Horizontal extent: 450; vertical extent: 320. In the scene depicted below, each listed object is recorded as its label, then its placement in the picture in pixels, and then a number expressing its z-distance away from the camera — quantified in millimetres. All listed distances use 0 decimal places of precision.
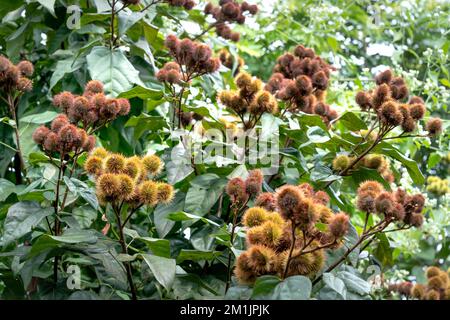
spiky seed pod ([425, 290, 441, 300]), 1357
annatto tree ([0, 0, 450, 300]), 1373
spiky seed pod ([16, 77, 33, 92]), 1787
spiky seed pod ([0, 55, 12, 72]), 1713
